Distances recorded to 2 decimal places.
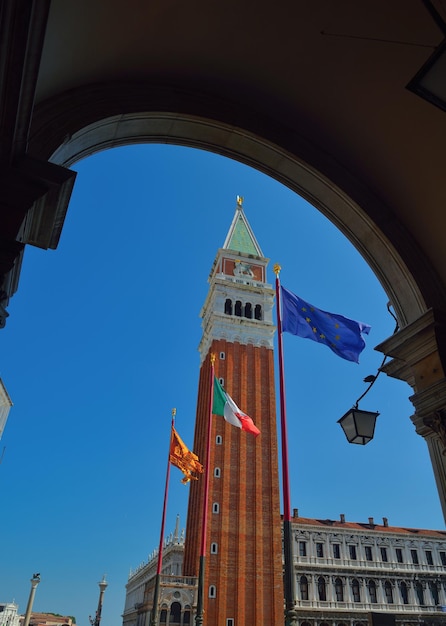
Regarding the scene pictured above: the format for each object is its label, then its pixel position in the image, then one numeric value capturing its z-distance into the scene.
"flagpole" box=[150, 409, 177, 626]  19.88
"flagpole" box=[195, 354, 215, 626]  13.19
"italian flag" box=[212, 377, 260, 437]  15.92
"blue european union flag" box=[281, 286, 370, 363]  9.41
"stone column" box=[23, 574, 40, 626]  17.94
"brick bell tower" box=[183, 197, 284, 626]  34.00
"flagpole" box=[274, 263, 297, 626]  6.48
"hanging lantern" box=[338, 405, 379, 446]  5.21
